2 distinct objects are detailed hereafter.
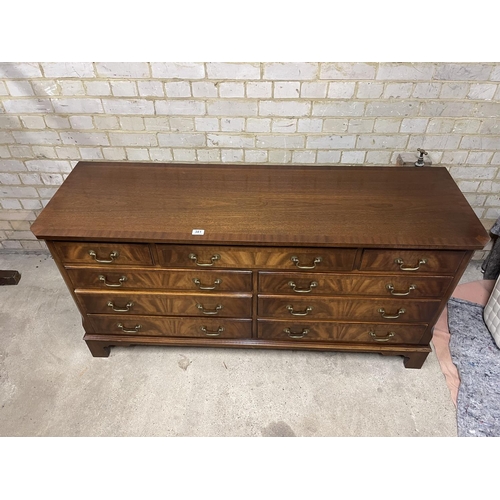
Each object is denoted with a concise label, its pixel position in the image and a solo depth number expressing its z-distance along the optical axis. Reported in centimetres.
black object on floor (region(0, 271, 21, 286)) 246
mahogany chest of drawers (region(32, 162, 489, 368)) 154
